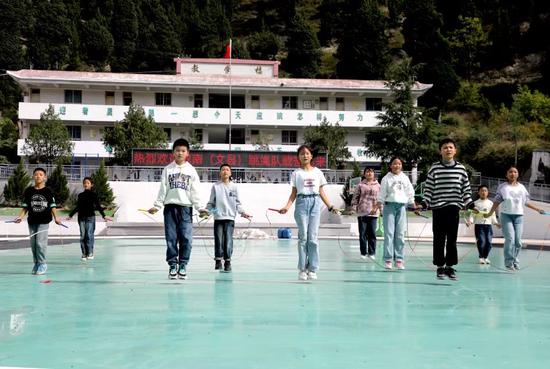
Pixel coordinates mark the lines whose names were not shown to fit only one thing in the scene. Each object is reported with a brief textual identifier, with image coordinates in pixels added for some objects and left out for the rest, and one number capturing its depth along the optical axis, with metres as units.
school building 54.12
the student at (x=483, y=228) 12.91
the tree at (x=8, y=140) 56.96
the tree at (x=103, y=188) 36.09
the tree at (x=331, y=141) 48.66
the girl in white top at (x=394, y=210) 10.89
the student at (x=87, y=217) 13.36
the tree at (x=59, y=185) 36.59
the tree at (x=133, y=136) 46.12
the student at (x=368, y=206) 13.37
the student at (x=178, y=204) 8.91
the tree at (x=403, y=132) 43.78
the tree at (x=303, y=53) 93.44
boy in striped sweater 9.11
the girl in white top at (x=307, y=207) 8.88
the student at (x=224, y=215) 10.61
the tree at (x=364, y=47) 80.62
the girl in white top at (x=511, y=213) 11.35
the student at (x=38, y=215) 9.71
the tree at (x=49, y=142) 47.06
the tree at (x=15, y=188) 36.81
